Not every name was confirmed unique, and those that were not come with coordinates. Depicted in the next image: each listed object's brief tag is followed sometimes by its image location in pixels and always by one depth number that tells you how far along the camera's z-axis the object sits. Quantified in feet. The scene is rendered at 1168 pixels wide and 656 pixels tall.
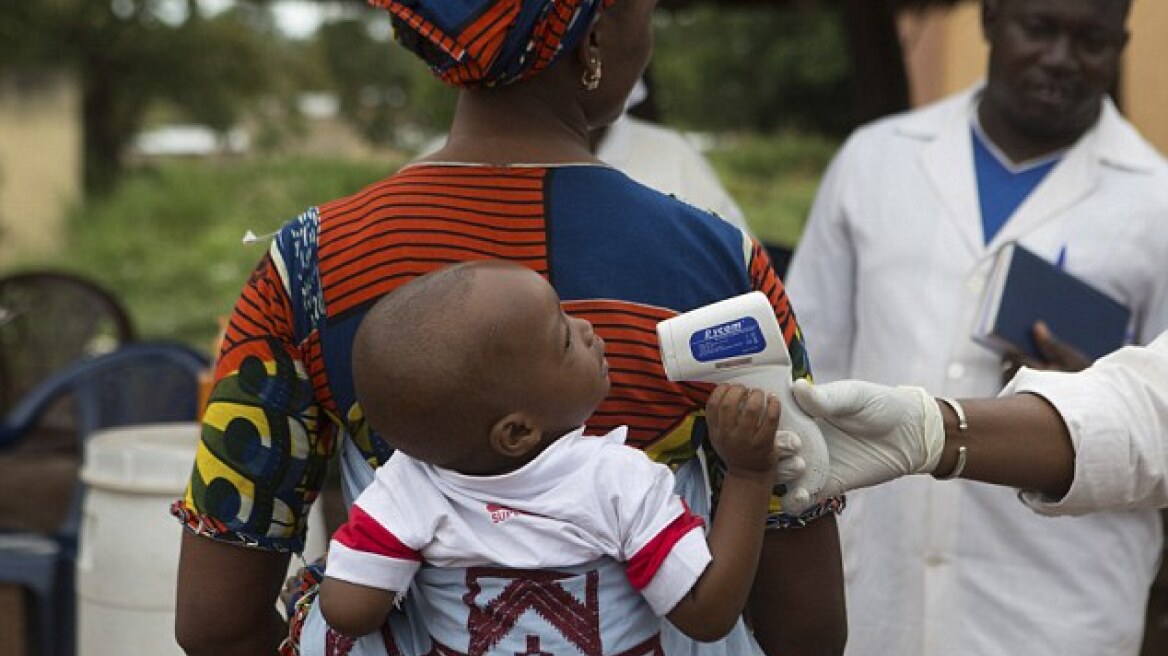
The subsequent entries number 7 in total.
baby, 4.73
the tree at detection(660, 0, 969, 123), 19.40
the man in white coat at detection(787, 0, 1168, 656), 9.45
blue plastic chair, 13.28
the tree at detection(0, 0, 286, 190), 54.70
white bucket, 9.65
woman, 5.25
